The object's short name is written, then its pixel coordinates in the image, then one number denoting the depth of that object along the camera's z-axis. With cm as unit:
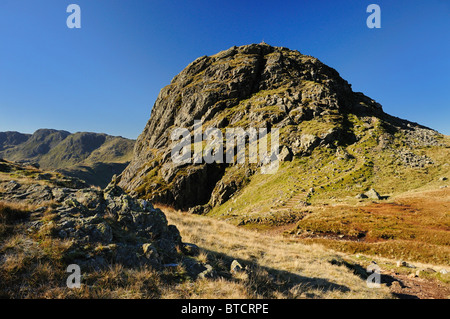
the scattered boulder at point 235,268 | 988
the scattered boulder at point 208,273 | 840
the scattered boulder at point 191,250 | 1108
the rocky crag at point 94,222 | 771
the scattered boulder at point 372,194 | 4049
